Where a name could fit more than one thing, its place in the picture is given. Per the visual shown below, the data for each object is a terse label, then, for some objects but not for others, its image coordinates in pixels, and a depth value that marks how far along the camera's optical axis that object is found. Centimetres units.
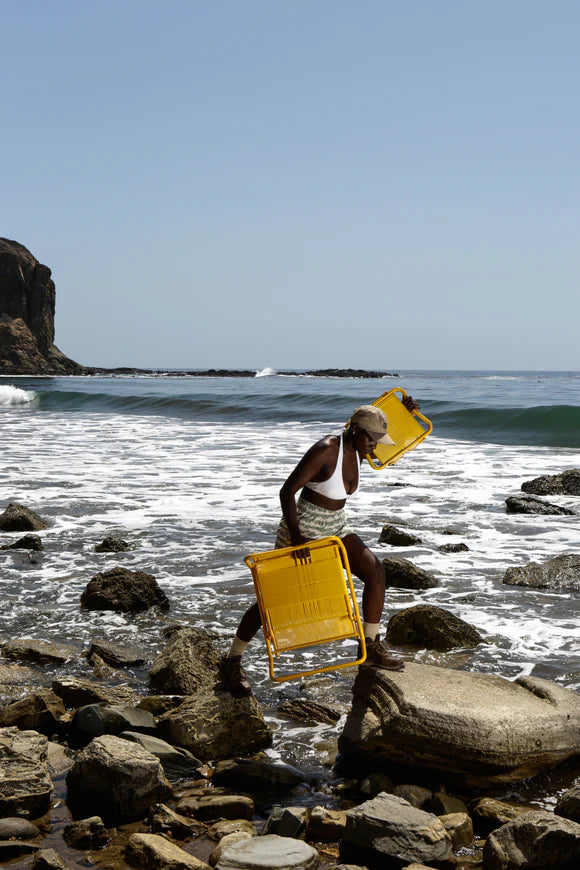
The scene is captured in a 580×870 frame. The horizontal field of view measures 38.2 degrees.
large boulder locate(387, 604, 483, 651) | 573
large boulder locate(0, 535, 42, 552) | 841
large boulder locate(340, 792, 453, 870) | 307
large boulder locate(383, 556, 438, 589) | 723
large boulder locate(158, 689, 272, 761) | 418
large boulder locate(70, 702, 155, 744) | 418
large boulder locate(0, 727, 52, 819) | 345
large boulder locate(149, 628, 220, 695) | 487
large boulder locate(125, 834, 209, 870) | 304
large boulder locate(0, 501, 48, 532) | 927
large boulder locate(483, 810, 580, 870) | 301
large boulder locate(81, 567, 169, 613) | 649
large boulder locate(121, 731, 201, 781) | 394
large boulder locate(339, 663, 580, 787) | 383
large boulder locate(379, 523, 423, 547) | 877
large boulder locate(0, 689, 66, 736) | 431
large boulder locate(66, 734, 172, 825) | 350
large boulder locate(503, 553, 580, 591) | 729
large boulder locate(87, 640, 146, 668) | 534
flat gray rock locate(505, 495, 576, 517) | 1068
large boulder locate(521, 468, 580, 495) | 1242
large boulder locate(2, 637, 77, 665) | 536
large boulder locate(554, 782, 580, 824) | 344
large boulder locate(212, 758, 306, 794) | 383
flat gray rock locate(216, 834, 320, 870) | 292
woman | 423
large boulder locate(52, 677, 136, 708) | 458
